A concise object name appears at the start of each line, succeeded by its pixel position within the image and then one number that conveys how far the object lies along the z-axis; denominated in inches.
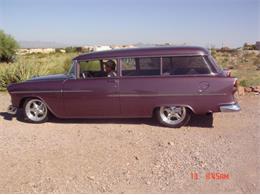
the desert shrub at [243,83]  294.4
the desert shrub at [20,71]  320.2
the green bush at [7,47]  909.4
